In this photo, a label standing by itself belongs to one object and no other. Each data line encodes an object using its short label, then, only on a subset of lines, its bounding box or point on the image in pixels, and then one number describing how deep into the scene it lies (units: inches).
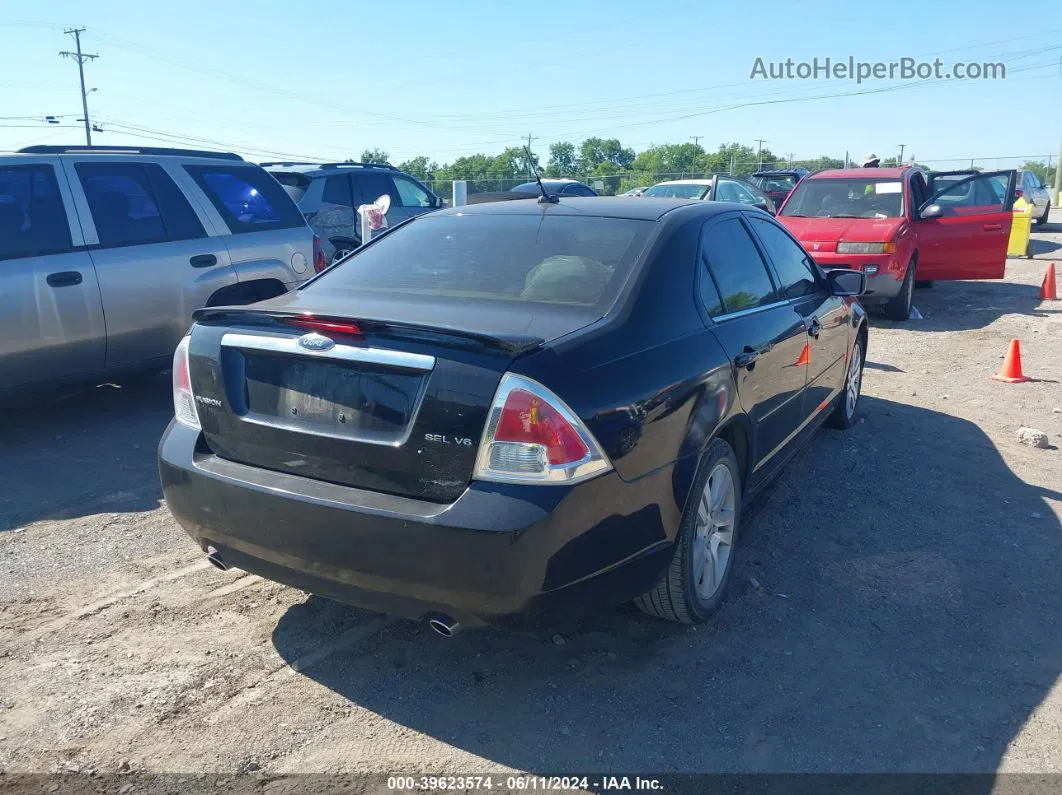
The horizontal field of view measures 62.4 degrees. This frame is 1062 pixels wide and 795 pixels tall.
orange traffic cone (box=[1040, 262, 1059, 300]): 500.4
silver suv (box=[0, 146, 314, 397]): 219.3
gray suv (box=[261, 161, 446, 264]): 448.5
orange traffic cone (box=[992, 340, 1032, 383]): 310.0
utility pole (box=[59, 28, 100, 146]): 2501.2
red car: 415.8
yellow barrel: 709.3
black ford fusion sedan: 105.4
